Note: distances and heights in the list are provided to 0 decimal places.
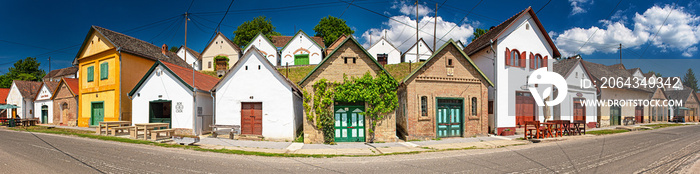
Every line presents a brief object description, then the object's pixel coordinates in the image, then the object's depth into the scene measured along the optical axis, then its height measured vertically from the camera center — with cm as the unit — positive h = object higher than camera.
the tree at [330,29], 5188 +1124
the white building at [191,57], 4181 +532
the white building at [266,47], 3919 +601
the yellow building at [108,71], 2155 +173
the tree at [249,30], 5325 +1126
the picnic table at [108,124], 1697 -168
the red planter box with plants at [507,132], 1828 -226
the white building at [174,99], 1738 -26
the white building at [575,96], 2241 -16
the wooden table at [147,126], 1513 -163
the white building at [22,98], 3281 -36
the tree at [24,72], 5242 +399
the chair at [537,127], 1628 -176
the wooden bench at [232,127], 1567 -170
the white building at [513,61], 1895 +214
